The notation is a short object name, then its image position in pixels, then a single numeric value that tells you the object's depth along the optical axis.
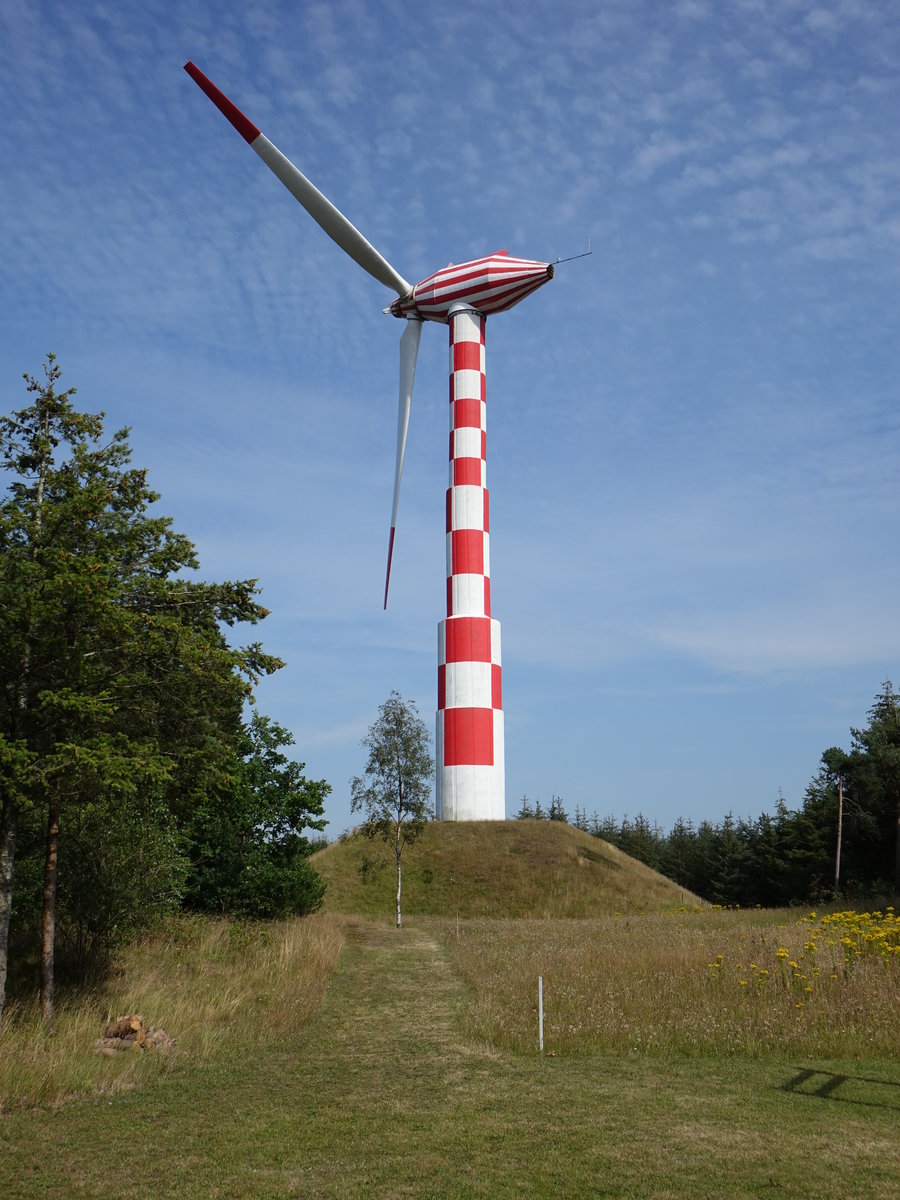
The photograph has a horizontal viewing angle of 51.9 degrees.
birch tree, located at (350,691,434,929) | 40.38
